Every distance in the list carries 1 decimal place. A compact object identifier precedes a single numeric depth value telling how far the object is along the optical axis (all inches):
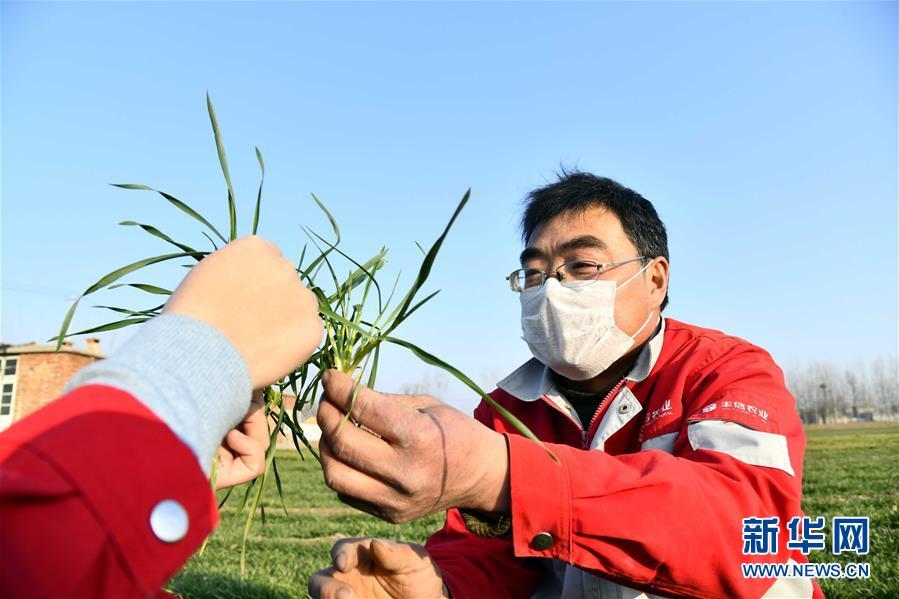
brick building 1129.7
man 15.6
